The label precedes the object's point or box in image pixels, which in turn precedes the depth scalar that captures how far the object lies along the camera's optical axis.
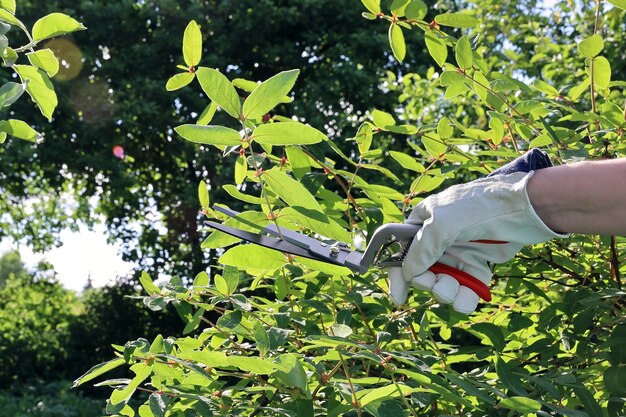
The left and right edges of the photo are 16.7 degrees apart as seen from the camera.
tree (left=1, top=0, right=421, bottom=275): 12.77
